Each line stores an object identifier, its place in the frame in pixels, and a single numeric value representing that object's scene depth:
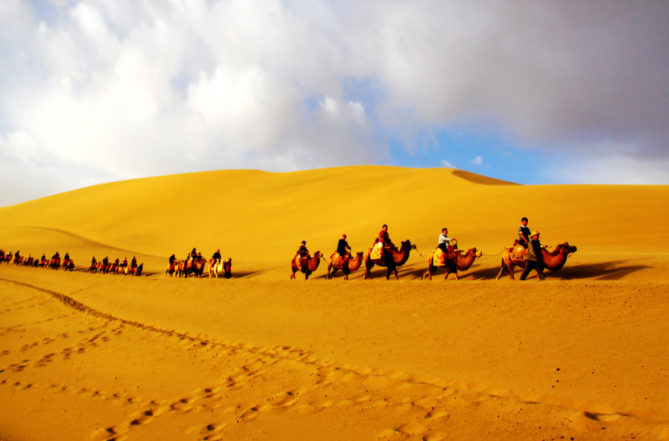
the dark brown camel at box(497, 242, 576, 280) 13.16
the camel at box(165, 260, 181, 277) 25.80
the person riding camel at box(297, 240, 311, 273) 19.36
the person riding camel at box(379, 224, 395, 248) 16.68
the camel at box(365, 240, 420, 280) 16.39
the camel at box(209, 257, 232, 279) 22.84
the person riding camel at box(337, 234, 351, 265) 18.33
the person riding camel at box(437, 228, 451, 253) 15.45
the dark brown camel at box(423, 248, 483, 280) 15.11
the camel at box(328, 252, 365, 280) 18.19
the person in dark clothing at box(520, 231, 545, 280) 12.98
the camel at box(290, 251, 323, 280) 19.31
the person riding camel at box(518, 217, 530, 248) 13.57
